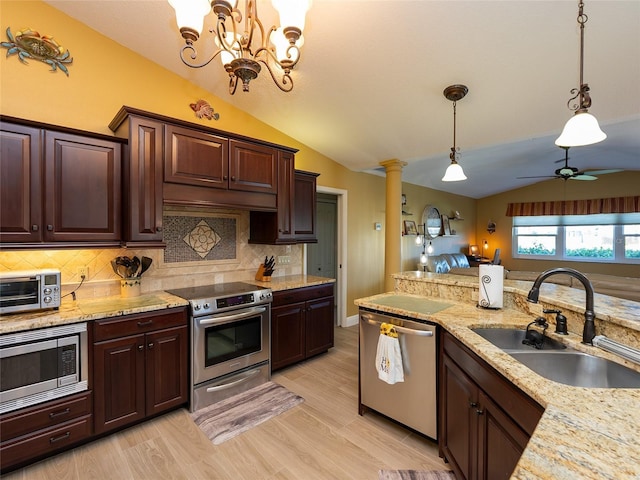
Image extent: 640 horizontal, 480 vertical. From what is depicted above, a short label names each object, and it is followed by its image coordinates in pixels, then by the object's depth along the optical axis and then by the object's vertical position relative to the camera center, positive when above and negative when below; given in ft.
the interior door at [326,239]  14.93 -0.05
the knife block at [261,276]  10.93 -1.42
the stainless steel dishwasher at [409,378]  6.43 -3.19
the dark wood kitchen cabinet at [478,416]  3.79 -2.74
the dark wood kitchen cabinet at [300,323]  10.02 -3.10
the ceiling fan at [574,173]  15.32 +3.51
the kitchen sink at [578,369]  4.04 -1.94
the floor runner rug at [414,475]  5.85 -4.72
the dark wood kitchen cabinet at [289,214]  10.64 +0.89
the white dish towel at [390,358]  6.70 -2.72
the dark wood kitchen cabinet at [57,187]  6.33 +1.16
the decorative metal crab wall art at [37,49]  7.10 +4.66
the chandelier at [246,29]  4.68 +3.56
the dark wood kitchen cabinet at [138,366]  6.73 -3.15
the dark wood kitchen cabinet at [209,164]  8.00 +2.20
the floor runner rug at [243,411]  7.29 -4.70
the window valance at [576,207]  20.65 +2.52
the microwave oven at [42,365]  5.73 -2.63
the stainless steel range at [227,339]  8.01 -2.98
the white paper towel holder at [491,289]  6.79 -1.17
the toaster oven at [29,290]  6.08 -1.14
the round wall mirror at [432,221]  22.11 +1.34
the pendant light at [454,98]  8.14 +4.15
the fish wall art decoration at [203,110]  10.05 +4.38
